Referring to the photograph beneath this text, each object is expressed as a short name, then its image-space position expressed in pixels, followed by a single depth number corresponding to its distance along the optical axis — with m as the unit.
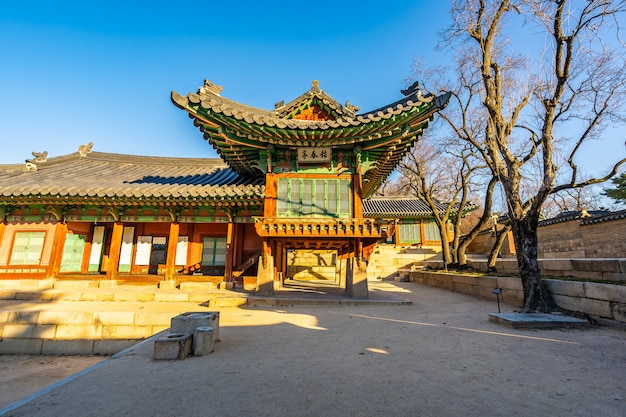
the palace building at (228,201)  9.82
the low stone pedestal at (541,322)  6.40
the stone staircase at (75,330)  6.76
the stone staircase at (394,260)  21.38
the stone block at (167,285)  12.17
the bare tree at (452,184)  17.53
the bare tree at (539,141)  7.93
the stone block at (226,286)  12.16
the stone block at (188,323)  4.89
